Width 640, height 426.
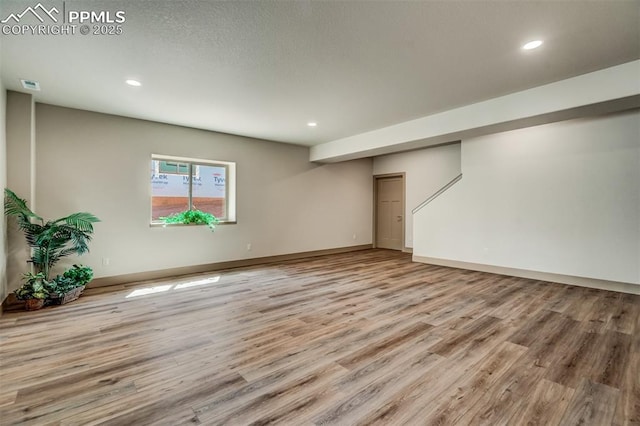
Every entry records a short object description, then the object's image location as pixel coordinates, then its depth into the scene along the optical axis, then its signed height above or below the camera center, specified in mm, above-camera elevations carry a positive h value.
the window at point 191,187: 5285 +458
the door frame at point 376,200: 8031 +305
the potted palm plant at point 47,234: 3605 -342
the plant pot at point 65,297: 3727 -1183
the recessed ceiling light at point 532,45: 2674 +1594
